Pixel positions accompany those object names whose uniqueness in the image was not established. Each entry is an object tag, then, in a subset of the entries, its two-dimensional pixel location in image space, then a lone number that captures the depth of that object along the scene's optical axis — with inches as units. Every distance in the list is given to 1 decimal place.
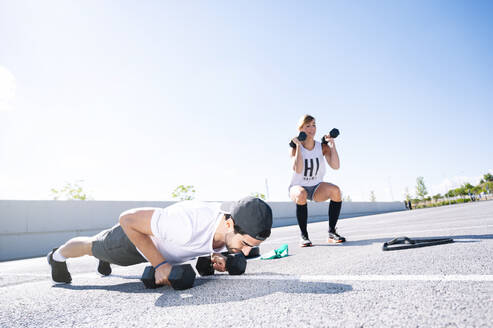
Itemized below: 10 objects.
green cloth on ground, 121.6
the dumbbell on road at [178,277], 73.0
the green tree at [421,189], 2812.5
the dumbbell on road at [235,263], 84.7
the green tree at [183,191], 1565.0
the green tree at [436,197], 2735.2
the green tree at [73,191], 1401.3
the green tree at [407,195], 2959.9
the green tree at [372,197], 3104.1
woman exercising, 161.2
